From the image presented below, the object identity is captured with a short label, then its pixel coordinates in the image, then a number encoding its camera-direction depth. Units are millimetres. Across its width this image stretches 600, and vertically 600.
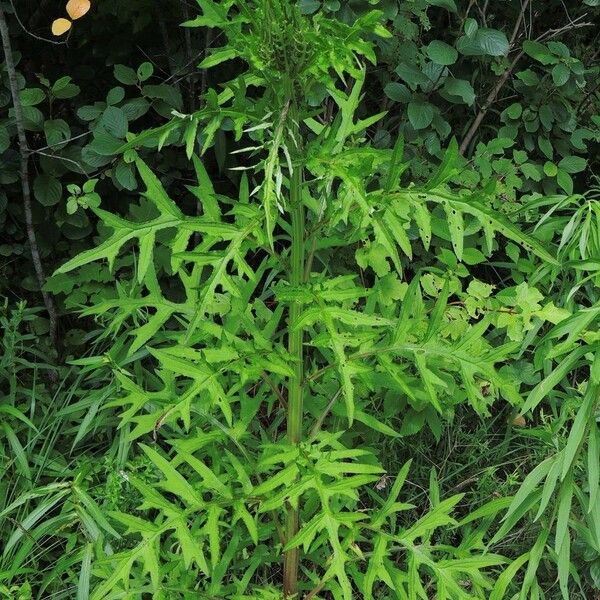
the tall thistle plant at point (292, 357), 1824
